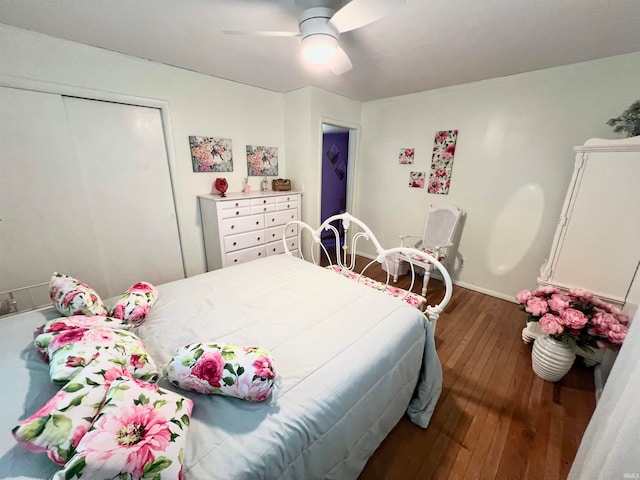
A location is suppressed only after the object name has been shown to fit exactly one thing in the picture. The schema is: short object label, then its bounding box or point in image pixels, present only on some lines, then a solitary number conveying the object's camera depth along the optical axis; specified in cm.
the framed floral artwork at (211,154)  273
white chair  295
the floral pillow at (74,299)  118
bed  77
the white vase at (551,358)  171
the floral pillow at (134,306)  124
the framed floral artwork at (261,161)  318
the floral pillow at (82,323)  102
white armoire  170
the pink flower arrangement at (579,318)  156
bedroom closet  192
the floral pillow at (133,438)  57
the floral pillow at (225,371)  85
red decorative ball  283
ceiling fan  118
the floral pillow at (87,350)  82
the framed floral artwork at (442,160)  301
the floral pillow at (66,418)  61
